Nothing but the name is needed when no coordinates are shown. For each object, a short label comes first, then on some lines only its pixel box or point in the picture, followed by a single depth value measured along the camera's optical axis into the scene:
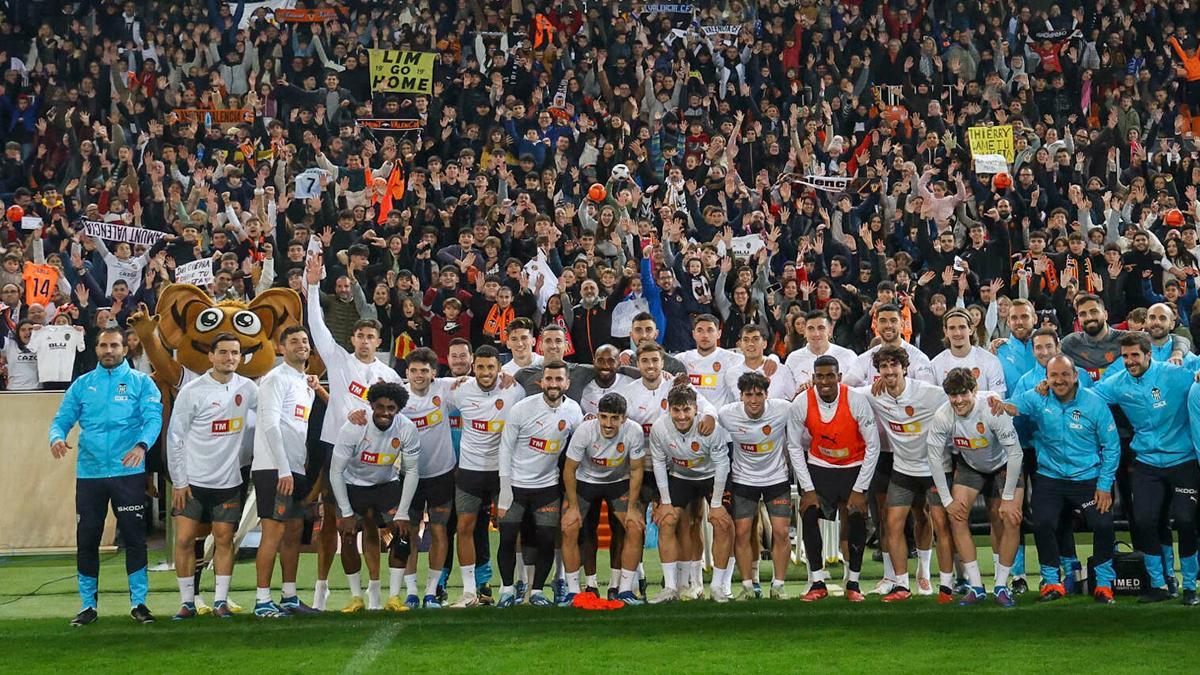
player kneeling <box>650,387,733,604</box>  10.40
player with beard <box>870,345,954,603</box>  10.22
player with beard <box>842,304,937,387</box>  11.30
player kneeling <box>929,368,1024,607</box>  9.89
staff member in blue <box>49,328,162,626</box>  10.00
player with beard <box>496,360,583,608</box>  10.34
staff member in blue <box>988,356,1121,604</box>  9.91
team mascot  11.63
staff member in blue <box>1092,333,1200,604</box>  9.93
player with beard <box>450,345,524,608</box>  10.59
